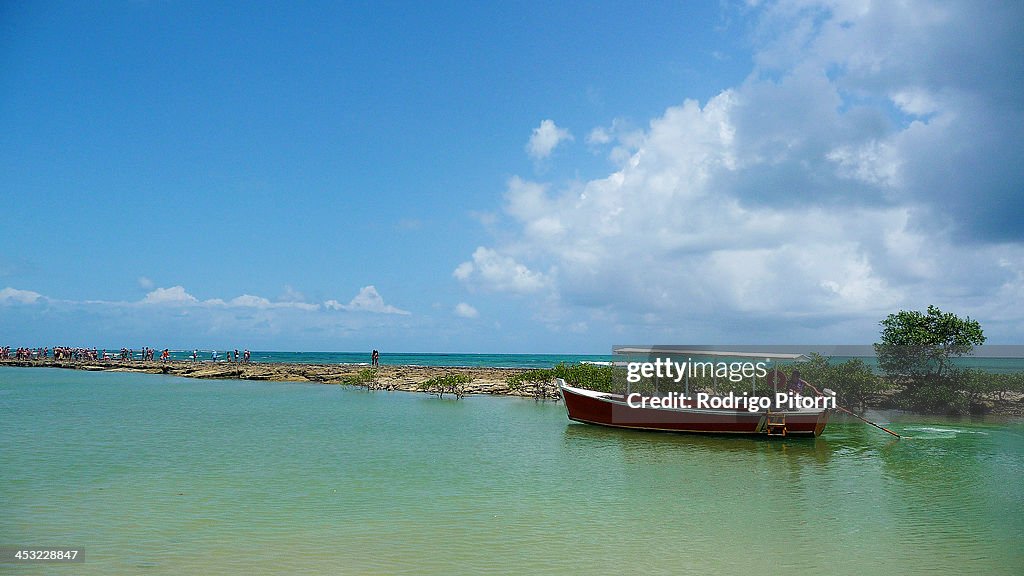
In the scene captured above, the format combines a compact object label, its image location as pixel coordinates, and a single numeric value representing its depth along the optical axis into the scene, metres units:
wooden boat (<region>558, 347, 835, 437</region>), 24.78
